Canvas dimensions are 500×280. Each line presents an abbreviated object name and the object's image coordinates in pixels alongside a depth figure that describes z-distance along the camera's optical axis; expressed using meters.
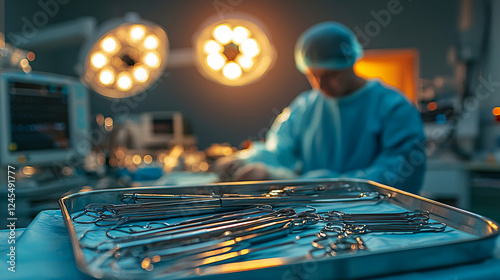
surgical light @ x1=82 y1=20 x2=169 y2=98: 1.72
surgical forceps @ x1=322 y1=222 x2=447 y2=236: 0.47
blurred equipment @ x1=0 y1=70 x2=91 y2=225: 1.51
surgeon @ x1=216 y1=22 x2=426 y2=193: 1.51
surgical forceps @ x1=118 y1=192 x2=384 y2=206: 0.60
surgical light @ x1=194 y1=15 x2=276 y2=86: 1.67
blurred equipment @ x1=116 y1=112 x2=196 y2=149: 2.90
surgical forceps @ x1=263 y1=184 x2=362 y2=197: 0.69
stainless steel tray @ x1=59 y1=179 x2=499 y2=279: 0.33
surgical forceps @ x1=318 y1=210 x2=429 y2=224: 0.50
